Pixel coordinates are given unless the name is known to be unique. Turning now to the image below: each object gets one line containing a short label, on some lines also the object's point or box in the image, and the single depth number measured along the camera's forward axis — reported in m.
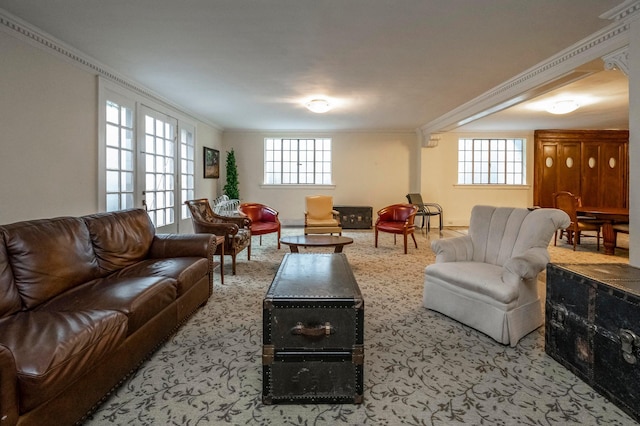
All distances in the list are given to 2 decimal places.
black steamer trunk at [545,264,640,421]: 1.71
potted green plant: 8.29
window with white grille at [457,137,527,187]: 9.07
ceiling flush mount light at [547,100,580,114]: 5.78
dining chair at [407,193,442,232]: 7.96
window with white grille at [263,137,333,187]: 8.99
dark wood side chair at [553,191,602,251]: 5.91
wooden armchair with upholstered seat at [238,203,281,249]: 6.14
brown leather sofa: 1.36
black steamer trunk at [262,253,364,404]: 1.79
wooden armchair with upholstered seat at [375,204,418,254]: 5.75
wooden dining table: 5.50
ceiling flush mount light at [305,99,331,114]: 5.43
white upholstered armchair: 2.48
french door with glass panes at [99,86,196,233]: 4.27
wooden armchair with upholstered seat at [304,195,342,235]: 6.49
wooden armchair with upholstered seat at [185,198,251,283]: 4.22
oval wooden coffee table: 4.42
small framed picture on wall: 7.57
